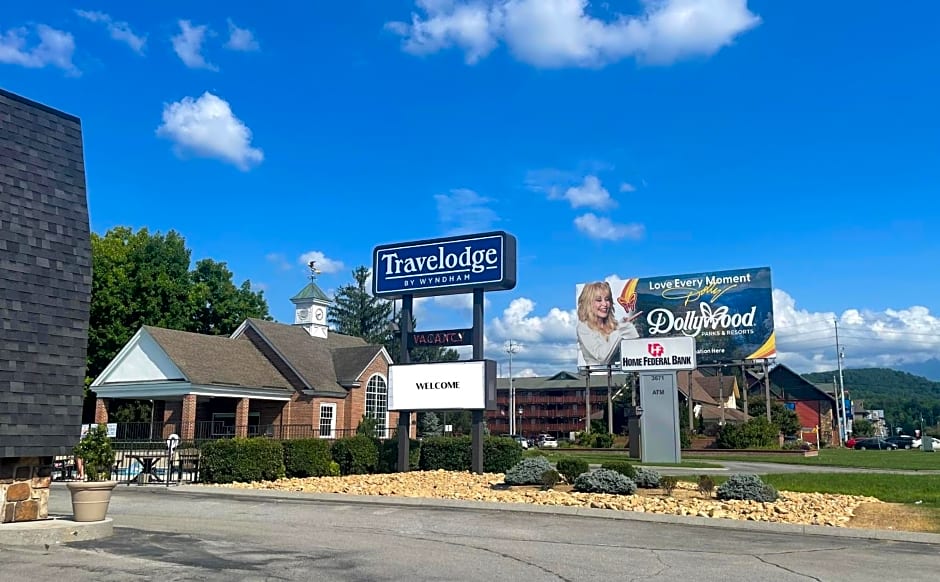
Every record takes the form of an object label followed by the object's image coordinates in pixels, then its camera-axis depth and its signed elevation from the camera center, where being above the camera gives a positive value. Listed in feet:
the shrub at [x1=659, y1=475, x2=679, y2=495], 58.49 -4.44
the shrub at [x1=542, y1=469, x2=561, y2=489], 62.39 -4.25
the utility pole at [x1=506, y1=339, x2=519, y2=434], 292.30 +4.25
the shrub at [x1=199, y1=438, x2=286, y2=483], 71.61 -3.14
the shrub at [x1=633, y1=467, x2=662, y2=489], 61.21 -4.24
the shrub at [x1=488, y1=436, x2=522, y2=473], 84.12 -3.33
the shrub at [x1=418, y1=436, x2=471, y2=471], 86.63 -3.18
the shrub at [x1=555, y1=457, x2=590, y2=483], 63.10 -3.48
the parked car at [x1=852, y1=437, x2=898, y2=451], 229.86 -6.43
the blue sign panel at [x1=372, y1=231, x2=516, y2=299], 81.61 +16.74
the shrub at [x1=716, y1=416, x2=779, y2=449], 148.56 -2.29
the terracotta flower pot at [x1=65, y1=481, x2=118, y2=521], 37.63 -3.39
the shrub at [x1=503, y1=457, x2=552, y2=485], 65.26 -3.93
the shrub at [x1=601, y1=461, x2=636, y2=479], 60.81 -3.38
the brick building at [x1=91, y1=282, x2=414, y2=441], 112.47 +6.80
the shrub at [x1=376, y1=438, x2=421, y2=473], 88.74 -3.46
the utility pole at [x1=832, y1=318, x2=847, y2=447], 266.65 +2.54
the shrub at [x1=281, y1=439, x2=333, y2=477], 78.07 -3.16
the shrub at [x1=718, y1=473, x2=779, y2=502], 54.19 -4.52
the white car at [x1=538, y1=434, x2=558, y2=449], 192.97 -5.12
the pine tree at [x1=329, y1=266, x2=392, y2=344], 284.00 +39.80
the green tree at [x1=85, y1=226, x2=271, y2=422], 145.89 +25.66
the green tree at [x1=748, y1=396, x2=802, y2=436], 219.41 +2.42
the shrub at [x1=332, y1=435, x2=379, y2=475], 84.17 -3.13
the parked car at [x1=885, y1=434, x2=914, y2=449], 238.48 -5.79
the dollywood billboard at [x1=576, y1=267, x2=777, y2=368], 173.78 +24.88
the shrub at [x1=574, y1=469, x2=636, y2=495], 57.77 -4.29
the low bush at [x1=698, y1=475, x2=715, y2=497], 56.59 -4.38
